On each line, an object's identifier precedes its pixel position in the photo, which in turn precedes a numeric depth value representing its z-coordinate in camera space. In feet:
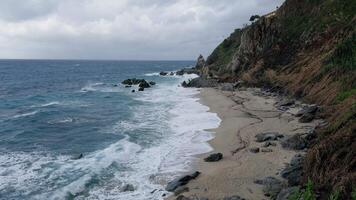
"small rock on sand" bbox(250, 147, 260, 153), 69.67
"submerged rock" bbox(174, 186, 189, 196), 54.90
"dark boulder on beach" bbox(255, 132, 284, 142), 76.38
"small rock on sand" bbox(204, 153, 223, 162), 69.41
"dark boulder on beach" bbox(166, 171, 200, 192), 57.26
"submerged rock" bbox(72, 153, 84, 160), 77.78
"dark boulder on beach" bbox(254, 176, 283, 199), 49.89
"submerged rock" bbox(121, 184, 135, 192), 58.26
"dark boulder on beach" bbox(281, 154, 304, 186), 50.73
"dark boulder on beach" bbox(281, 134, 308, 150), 67.72
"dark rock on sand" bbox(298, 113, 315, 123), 86.28
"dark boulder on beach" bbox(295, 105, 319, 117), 89.30
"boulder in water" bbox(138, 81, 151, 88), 229.00
